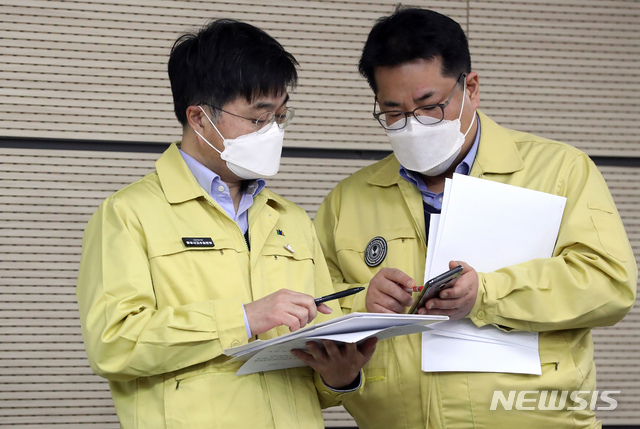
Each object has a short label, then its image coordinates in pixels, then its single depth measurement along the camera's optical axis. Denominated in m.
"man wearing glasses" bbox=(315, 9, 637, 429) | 5.88
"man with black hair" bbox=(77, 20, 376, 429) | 5.69
